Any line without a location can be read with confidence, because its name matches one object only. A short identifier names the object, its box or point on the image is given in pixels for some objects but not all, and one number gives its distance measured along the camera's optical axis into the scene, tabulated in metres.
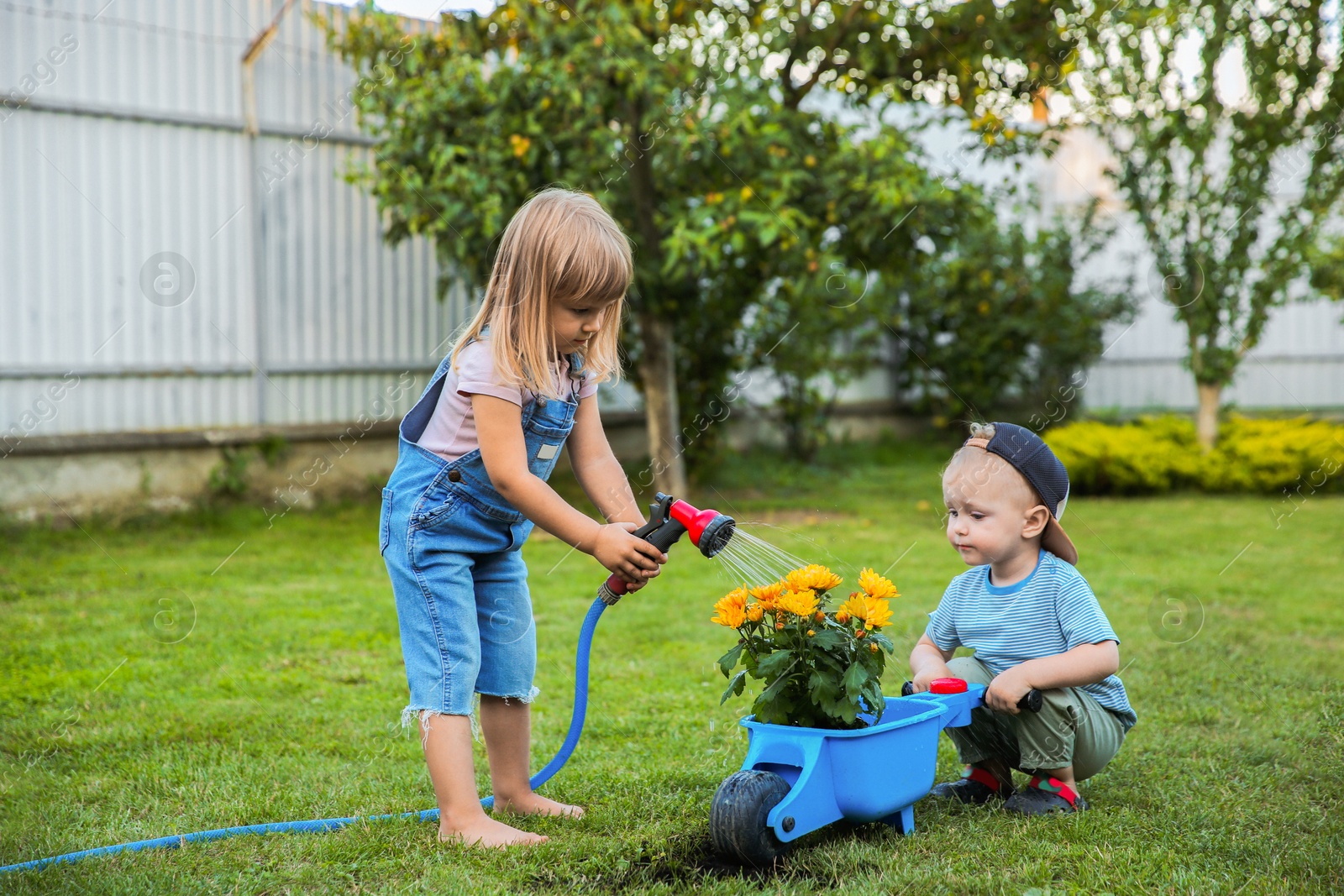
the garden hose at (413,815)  2.21
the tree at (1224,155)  8.18
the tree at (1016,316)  11.16
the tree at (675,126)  6.00
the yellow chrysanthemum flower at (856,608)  2.28
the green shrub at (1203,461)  8.56
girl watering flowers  2.27
